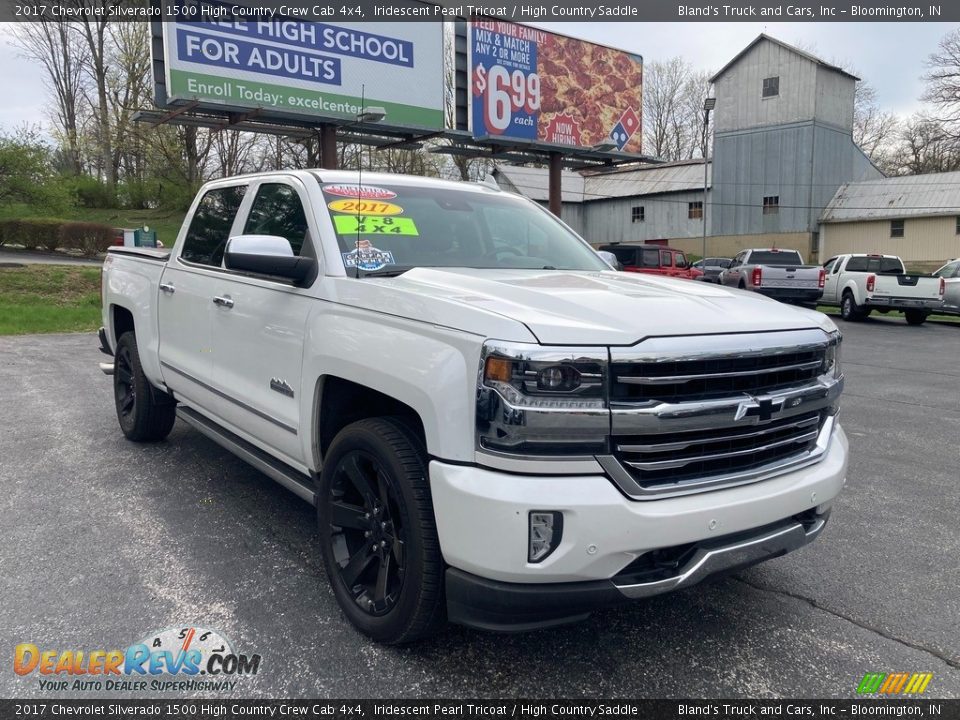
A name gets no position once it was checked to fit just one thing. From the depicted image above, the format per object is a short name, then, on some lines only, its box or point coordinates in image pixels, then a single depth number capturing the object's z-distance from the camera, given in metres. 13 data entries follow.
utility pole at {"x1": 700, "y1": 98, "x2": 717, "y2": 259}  36.20
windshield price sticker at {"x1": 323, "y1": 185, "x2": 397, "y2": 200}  3.66
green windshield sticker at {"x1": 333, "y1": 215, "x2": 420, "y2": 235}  3.46
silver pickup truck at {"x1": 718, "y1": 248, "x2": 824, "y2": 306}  18.39
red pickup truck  21.77
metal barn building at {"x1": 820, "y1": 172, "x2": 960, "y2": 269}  35.28
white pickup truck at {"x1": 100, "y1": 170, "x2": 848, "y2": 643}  2.29
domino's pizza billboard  22.06
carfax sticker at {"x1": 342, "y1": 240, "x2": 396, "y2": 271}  3.27
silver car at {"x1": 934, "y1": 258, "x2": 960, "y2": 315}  16.75
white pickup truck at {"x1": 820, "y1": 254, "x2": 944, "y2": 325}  16.78
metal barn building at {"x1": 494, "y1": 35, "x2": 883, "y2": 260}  38.81
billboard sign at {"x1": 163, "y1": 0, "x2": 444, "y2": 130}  17.19
